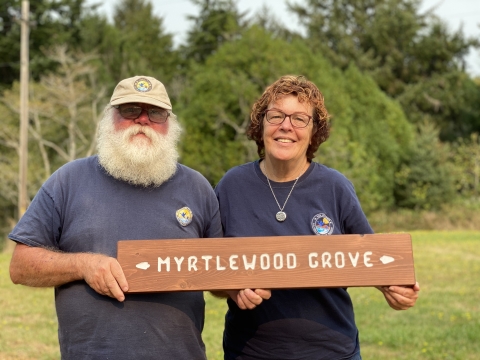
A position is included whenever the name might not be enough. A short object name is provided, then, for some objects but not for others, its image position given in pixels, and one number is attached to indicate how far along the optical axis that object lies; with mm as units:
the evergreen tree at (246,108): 29172
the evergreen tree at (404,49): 44031
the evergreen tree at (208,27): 42062
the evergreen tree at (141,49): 41688
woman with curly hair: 3217
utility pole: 22547
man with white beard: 2986
